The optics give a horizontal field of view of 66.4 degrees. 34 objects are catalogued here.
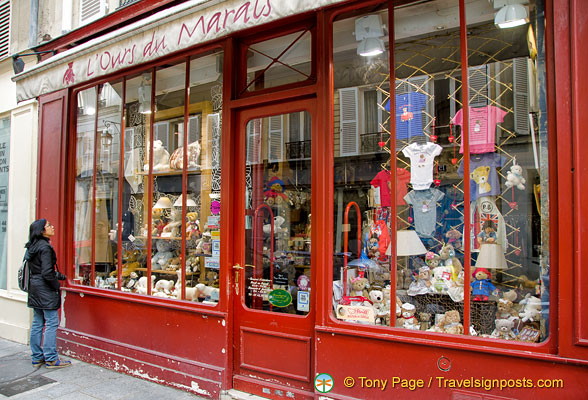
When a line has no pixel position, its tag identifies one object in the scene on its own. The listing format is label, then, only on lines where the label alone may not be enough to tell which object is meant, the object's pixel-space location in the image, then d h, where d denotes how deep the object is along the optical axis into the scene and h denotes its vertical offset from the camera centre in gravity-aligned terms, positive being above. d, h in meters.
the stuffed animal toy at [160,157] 5.39 +0.70
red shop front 3.10 +0.12
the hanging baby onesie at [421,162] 3.78 +0.45
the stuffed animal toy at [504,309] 3.34 -0.70
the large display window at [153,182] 4.96 +0.40
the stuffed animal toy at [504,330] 3.23 -0.83
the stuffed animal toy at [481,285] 3.40 -0.53
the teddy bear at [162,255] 5.21 -0.46
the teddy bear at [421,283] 3.76 -0.57
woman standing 5.20 -0.92
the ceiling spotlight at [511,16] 3.45 +1.57
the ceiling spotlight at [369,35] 3.99 +1.63
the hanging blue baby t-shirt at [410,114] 3.90 +0.88
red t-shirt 3.81 +0.26
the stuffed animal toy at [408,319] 3.61 -0.84
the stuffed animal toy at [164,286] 5.11 -0.81
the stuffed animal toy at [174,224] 5.17 -0.10
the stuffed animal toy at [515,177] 3.40 +0.29
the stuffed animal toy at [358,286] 3.96 -0.63
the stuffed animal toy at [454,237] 3.57 -0.18
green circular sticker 4.28 -0.80
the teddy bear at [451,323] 3.38 -0.83
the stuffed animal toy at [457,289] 3.46 -0.58
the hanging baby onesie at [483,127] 3.51 +0.69
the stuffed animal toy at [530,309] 3.14 -0.67
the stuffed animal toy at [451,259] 3.55 -0.36
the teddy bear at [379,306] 3.71 -0.77
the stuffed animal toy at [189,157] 5.12 +0.68
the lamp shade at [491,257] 3.45 -0.32
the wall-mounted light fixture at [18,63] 6.64 +2.29
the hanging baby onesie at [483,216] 3.48 +0.00
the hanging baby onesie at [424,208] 3.75 +0.06
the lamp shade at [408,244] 3.79 -0.24
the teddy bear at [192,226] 5.03 -0.12
